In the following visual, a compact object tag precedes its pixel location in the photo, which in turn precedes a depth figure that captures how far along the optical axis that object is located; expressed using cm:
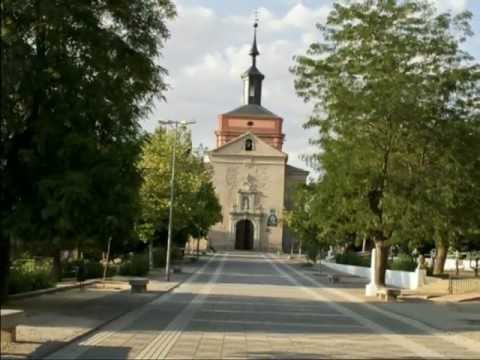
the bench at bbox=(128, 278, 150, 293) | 3153
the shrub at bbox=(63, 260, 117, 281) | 3868
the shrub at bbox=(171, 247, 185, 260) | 6550
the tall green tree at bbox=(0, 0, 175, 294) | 2056
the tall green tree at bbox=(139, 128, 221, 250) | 5250
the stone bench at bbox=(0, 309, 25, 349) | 1410
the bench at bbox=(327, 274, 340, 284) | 4694
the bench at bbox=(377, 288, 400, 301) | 3269
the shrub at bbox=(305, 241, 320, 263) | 7022
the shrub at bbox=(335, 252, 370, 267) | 6164
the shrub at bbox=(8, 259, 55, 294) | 2619
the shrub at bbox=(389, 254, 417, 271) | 4847
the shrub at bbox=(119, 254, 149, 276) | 4438
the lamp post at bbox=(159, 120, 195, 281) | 4267
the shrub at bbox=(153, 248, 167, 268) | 5806
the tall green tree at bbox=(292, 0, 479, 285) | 3372
